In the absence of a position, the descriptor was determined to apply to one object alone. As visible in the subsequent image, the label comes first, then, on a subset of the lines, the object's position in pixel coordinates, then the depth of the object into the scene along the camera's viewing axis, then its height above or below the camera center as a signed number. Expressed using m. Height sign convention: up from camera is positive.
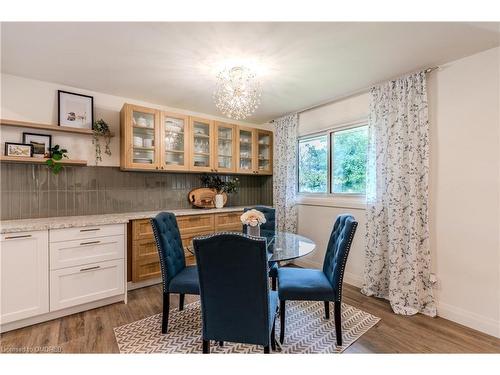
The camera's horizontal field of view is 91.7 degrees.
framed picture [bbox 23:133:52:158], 2.56 +0.50
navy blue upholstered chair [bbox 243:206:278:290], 2.97 -0.39
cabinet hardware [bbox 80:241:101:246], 2.36 -0.54
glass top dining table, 1.83 -0.51
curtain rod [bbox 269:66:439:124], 2.32 +1.16
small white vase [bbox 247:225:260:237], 2.16 -0.38
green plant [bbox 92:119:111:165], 2.86 +0.65
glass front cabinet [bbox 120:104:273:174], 2.99 +0.63
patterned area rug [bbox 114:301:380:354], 1.84 -1.22
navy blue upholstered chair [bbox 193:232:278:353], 1.32 -0.58
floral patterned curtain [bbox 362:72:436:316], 2.35 -0.11
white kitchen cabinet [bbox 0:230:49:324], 2.02 -0.74
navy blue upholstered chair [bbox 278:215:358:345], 1.84 -0.76
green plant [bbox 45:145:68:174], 2.57 +0.32
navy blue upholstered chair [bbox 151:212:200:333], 1.97 -0.71
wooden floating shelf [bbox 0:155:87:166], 2.35 +0.29
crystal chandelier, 2.19 +0.91
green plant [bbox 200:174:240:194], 3.86 +0.08
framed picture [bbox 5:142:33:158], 2.42 +0.40
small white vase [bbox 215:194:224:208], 3.74 -0.20
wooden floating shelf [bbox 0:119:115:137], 2.40 +0.65
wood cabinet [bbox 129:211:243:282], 2.83 -0.63
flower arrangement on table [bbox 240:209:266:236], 2.10 -0.28
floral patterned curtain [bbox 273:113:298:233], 3.77 +0.24
